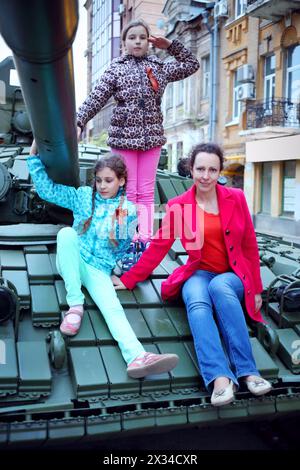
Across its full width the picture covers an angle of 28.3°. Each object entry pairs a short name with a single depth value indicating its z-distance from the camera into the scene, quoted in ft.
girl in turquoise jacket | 11.32
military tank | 8.83
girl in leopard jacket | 13.44
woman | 11.07
